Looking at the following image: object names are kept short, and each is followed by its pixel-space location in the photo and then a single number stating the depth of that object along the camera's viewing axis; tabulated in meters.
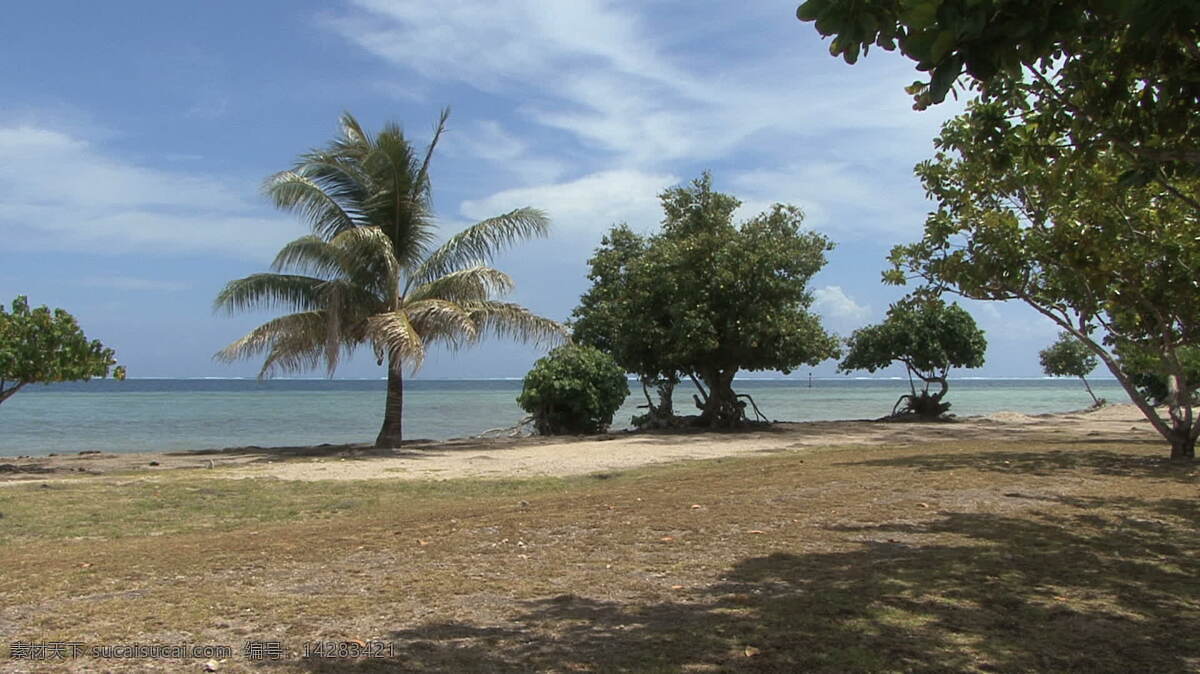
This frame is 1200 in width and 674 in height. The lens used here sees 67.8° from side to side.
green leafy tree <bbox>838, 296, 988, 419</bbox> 34.09
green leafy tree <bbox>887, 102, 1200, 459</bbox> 10.16
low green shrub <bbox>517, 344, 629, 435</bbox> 25.34
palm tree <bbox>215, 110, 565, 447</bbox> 19.31
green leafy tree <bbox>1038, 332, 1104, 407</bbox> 45.16
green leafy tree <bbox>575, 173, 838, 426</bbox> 23.73
